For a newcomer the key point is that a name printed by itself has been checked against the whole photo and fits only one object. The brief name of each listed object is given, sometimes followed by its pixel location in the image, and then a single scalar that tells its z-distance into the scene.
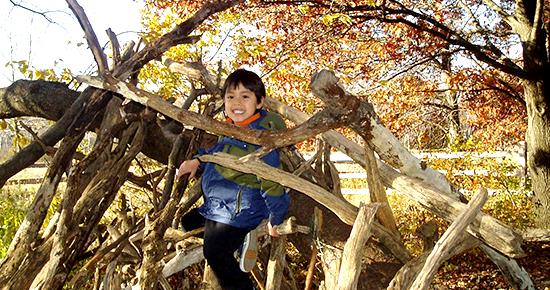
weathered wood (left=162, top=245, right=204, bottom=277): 3.63
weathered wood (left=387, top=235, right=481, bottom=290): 2.88
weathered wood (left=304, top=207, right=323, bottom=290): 3.39
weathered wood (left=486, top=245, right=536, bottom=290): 3.56
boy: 3.04
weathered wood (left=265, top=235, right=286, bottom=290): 3.38
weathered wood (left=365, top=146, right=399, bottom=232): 3.11
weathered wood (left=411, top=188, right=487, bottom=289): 2.69
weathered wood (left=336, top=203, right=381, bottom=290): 2.70
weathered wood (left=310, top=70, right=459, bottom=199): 2.69
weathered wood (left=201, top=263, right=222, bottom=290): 3.54
